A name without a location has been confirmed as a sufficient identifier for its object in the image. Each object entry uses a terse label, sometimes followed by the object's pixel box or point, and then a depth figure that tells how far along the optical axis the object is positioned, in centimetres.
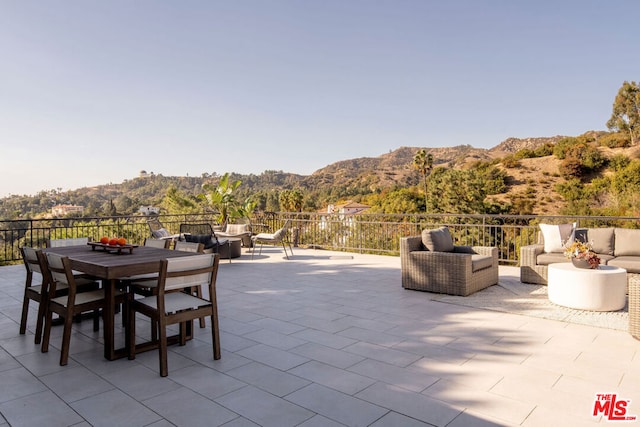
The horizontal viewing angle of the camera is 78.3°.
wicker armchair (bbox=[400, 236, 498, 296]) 464
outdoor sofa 505
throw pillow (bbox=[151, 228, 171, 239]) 763
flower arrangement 409
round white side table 395
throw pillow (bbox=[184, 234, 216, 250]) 718
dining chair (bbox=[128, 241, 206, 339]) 316
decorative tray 340
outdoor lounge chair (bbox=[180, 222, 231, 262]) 722
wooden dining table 271
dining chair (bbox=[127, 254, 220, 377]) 257
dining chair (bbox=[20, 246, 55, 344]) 311
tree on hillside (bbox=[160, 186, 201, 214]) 2091
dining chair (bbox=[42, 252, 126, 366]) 271
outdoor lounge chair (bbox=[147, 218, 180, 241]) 766
